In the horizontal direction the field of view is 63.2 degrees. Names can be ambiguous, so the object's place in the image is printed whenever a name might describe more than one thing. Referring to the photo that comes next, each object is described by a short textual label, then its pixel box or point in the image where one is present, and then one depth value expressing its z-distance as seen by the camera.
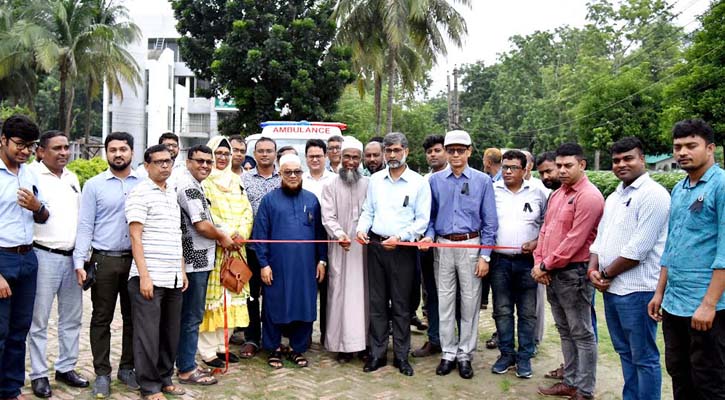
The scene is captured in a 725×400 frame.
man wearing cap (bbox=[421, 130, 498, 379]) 5.32
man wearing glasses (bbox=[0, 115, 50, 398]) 4.17
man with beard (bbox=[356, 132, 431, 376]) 5.39
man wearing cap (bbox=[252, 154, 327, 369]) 5.53
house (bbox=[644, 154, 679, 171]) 46.52
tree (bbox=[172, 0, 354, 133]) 18.39
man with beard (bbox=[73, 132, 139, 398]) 4.58
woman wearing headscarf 5.39
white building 35.47
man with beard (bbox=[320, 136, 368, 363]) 5.67
